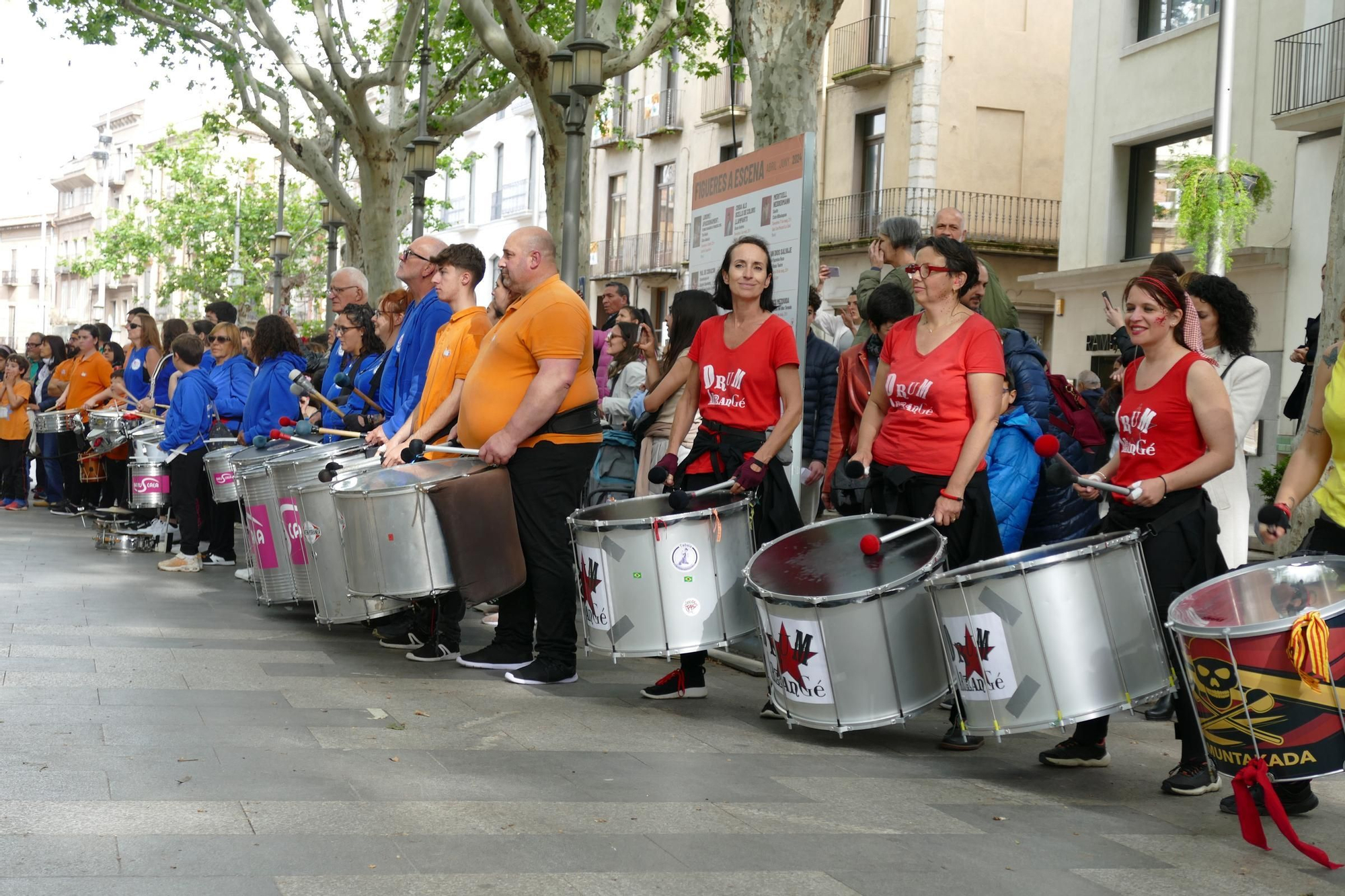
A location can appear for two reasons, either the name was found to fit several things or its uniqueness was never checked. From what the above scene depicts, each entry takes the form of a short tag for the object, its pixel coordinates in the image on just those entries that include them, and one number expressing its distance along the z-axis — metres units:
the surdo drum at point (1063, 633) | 5.31
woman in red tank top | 5.64
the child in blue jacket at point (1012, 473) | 6.97
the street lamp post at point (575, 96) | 14.47
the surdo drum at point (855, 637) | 5.75
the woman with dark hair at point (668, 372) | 8.00
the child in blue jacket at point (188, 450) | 11.68
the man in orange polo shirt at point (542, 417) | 7.31
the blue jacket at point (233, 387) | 11.66
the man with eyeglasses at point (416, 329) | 8.71
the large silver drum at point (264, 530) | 8.66
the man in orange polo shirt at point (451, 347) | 8.17
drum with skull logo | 4.50
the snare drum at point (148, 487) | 12.60
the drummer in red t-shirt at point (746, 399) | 7.02
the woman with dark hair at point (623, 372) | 10.09
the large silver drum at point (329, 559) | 7.83
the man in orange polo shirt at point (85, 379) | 16.91
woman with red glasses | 6.20
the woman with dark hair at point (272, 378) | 10.62
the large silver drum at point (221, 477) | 10.57
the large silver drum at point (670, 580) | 6.52
